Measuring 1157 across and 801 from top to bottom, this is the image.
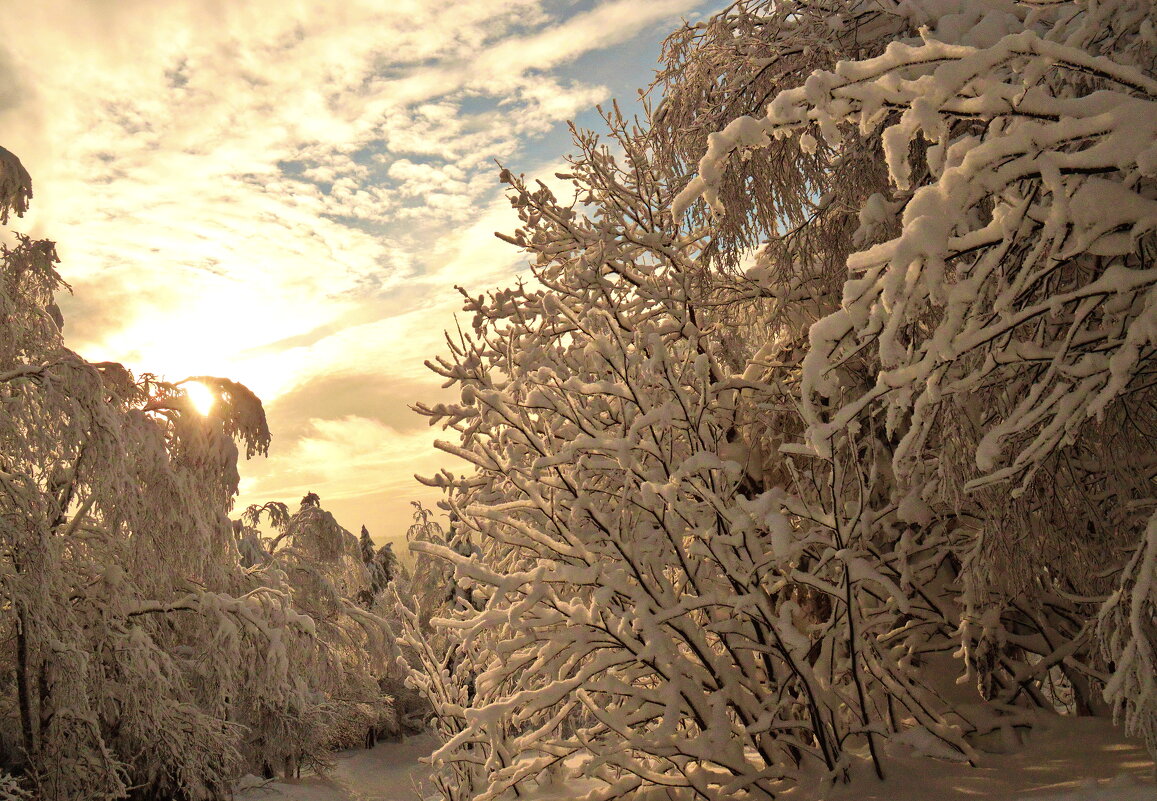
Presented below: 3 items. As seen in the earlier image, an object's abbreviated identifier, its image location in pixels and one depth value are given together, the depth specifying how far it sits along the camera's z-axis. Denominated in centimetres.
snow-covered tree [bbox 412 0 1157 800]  256
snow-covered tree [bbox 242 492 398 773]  1622
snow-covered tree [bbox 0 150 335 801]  866
